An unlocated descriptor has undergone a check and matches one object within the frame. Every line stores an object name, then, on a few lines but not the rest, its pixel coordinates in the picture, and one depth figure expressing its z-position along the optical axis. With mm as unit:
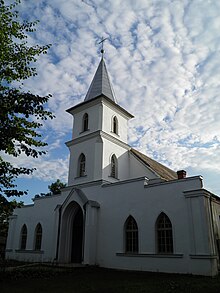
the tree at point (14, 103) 9688
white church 14195
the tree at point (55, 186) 38688
